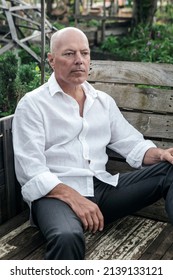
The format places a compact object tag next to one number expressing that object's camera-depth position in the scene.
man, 2.32
